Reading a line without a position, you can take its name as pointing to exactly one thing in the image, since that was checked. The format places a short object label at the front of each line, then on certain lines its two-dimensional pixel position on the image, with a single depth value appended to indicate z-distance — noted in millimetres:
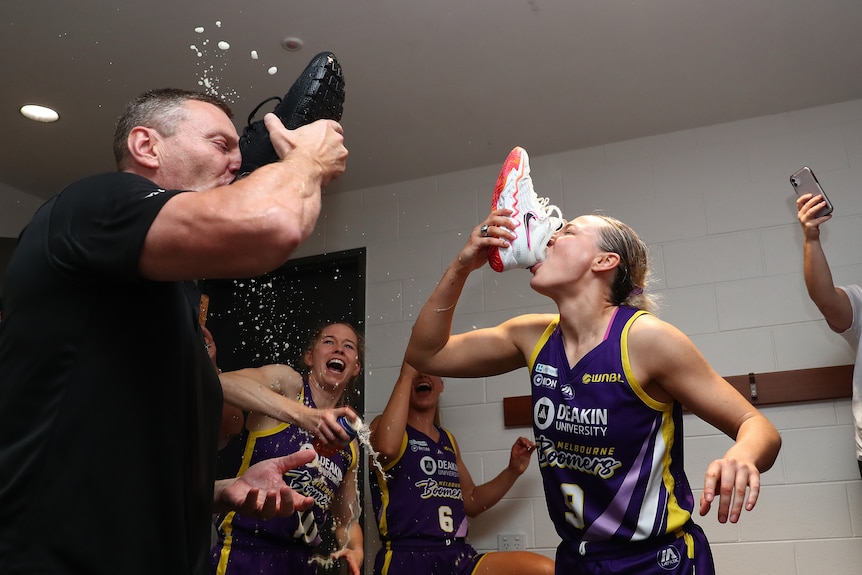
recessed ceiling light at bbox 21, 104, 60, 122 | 4136
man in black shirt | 1121
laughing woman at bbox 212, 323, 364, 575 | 3162
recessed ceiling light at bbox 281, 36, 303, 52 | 3591
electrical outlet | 4164
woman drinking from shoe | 1964
